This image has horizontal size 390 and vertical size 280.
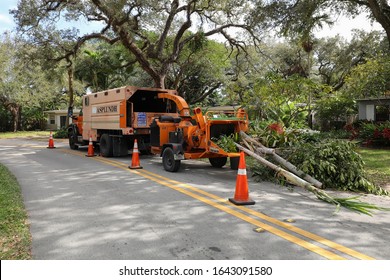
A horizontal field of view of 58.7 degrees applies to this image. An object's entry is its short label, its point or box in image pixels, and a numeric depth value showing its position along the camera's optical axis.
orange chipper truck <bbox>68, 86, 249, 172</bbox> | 9.91
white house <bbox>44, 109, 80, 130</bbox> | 47.47
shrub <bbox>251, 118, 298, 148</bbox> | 9.60
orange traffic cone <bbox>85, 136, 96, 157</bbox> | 14.66
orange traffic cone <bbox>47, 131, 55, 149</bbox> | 18.98
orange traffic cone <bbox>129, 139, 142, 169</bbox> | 10.88
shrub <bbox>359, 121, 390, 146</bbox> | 16.23
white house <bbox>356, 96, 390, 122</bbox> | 23.85
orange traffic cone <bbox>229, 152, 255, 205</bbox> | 6.39
